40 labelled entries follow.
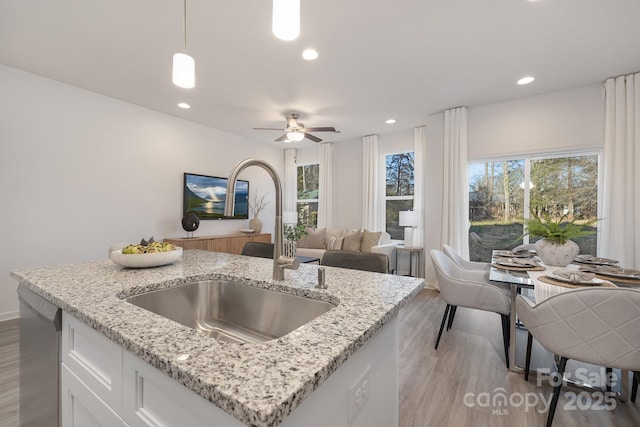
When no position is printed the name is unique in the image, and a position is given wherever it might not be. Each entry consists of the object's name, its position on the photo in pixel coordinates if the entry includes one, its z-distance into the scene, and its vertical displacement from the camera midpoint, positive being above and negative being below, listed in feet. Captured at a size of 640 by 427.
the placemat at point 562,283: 5.35 -1.43
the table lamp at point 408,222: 15.01 -0.61
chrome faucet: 3.62 -0.37
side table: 15.01 -2.38
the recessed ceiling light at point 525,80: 10.21 +5.05
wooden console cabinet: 13.62 -1.78
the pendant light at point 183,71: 4.56 +2.33
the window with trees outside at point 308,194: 20.65 +1.25
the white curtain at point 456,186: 13.16 +1.28
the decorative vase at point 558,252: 7.07 -1.04
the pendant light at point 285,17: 3.11 +2.23
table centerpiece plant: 7.00 -0.71
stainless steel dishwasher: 3.31 -2.07
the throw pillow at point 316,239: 17.31 -1.88
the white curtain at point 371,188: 17.42 +1.46
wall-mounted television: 14.93 +0.76
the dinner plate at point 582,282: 5.40 -1.39
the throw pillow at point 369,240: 15.39 -1.67
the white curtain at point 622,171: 9.77 +1.57
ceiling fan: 12.89 +3.83
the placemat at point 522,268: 6.79 -1.40
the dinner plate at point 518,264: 6.98 -1.35
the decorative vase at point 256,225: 18.07 -1.02
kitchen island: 1.53 -1.01
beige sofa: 15.48 -1.88
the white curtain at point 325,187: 19.25 +1.66
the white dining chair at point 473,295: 6.93 -2.21
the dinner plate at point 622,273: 5.88 -1.36
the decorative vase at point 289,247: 14.82 -2.11
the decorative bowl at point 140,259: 4.42 -0.84
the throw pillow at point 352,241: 15.76 -1.79
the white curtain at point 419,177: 15.66 +2.01
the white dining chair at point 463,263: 10.05 -1.99
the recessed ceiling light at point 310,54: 8.52 +5.00
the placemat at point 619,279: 5.60 -1.41
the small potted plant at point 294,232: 17.38 -1.43
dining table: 5.41 -1.43
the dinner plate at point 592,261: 7.57 -1.37
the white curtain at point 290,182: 21.15 +2.18
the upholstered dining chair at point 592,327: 4.30 -1.92
